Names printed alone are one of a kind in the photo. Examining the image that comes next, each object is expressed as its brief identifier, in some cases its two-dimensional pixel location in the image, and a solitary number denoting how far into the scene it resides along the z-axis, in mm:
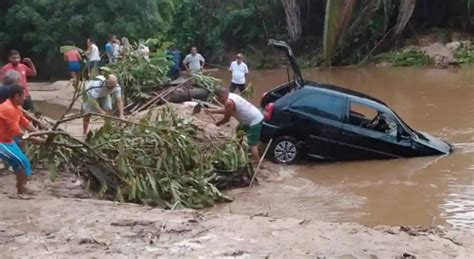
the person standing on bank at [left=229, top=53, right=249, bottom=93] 18672
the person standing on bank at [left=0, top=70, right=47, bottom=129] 10000
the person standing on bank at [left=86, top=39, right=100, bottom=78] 20612
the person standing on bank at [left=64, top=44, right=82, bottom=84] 23816
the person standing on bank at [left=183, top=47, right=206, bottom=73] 20216
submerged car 12922
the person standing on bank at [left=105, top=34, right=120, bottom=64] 20909
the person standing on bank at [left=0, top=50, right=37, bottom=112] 13805
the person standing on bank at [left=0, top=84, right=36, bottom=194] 8719
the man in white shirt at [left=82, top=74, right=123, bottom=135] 11406
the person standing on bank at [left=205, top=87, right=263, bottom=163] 12040
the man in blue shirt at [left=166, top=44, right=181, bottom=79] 18931
